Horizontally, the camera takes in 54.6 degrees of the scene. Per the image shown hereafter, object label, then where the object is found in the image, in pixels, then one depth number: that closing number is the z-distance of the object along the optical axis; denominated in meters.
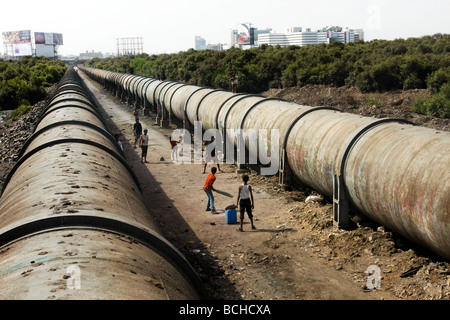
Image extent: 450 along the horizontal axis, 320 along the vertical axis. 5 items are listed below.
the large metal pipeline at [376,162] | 7.19
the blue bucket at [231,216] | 11.02
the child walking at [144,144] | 17.55
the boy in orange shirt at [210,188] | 11.80
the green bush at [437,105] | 23.60
